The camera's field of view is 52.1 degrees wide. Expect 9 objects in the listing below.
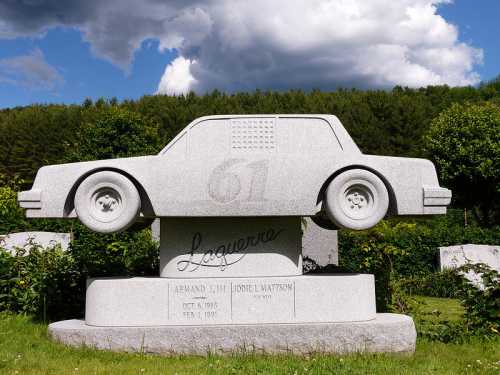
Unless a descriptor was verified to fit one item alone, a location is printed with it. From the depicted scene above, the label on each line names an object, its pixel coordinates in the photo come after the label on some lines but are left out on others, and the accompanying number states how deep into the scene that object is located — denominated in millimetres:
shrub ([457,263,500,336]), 6891
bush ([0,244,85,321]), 7887
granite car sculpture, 6152
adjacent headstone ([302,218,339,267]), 12930
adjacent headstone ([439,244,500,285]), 13594
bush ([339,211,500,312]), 13038
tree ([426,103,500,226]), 22078
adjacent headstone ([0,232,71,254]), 13398
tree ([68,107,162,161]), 19078
